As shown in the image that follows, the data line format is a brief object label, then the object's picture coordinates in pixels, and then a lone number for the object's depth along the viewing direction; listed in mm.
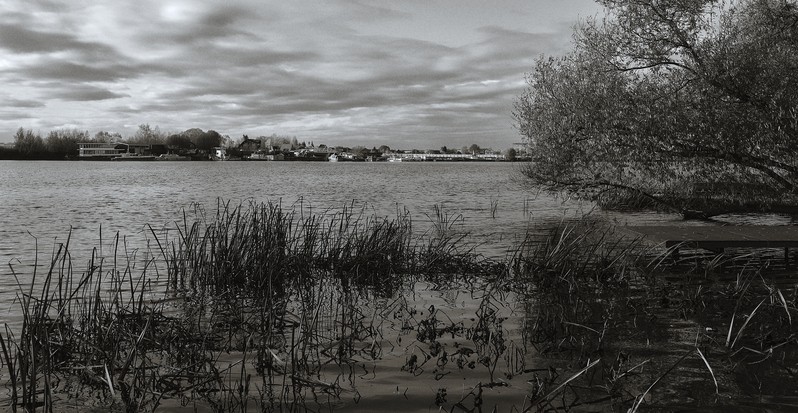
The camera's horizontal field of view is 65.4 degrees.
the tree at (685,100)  18703
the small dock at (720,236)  14508
